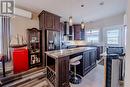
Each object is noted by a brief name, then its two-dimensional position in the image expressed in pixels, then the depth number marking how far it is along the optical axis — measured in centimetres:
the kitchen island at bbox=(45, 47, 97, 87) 140
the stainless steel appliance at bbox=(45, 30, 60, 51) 271
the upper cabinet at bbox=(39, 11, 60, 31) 267
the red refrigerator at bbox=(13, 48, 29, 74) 216
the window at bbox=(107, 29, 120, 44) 386
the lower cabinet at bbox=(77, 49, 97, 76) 207
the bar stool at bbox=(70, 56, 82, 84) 171
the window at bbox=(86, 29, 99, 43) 437
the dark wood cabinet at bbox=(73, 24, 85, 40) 451
